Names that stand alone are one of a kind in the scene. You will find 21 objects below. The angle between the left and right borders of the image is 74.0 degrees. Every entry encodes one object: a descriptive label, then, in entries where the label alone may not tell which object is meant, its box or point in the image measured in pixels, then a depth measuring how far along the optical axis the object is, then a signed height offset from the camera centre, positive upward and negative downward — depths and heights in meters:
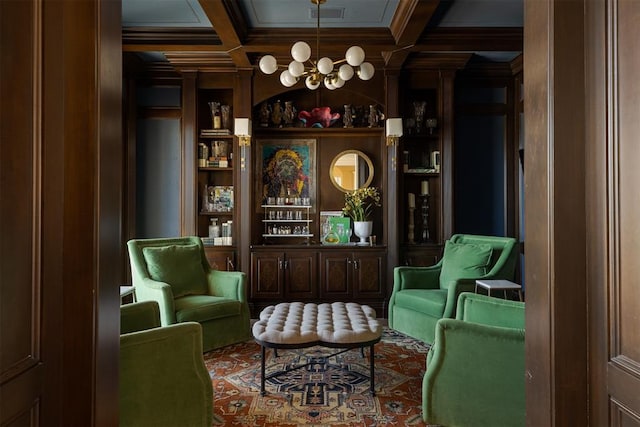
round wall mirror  5.40 +0.58
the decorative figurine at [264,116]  5.32 +1.25
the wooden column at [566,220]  1.33 -0.02
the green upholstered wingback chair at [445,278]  3.77 -0.62
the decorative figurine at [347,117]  5.25 +1.22
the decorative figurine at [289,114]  5.28 +1.26
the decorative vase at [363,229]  5.12 -0.17
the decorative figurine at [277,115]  5.29 +1.25
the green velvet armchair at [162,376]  1.92 -0.77
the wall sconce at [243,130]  4.76 +0.96
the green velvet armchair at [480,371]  2.11 -0.80
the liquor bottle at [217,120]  5.29 +1.19
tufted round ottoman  2.80 -0.78
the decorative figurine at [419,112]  5.25 +1.27
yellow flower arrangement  5.19 +0.17
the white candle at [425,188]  5.29 +0.33
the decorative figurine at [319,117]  5.27 +1.22
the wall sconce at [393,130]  4.77 +0.96
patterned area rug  2.58 -1.22
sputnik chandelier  3.23 +1.20
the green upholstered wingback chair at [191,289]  3.50 -0.66
